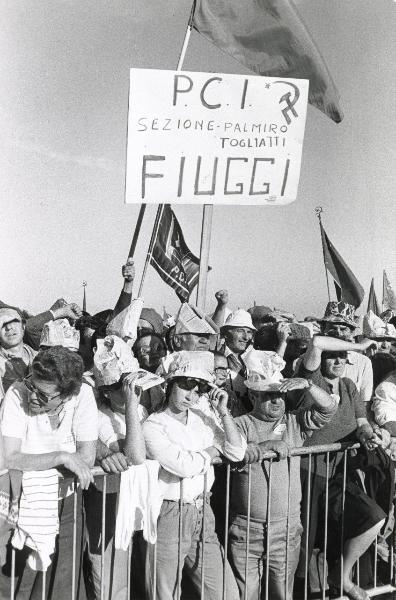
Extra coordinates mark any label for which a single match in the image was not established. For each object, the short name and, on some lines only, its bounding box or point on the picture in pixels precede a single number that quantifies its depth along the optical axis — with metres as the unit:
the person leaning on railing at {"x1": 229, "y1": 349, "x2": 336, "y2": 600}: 3.87
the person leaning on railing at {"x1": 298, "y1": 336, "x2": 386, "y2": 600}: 4.21
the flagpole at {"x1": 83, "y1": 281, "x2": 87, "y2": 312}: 10.11
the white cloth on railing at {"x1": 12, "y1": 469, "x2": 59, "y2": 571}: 3.18
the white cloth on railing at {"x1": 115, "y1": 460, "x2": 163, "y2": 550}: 3.44
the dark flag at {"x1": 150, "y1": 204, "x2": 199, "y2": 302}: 6.60
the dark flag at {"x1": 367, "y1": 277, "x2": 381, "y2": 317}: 10.46
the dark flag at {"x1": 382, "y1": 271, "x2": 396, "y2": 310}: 10.18
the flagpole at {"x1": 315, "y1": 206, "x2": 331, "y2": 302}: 8.98
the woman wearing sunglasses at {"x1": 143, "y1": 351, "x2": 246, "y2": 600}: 3.56
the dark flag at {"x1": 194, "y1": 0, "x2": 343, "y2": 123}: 6.00
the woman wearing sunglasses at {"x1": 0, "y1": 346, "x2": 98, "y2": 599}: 3.21
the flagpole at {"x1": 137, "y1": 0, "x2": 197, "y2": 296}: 5.50
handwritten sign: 4.70
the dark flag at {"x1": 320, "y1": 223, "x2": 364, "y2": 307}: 8.48
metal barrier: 3.40
